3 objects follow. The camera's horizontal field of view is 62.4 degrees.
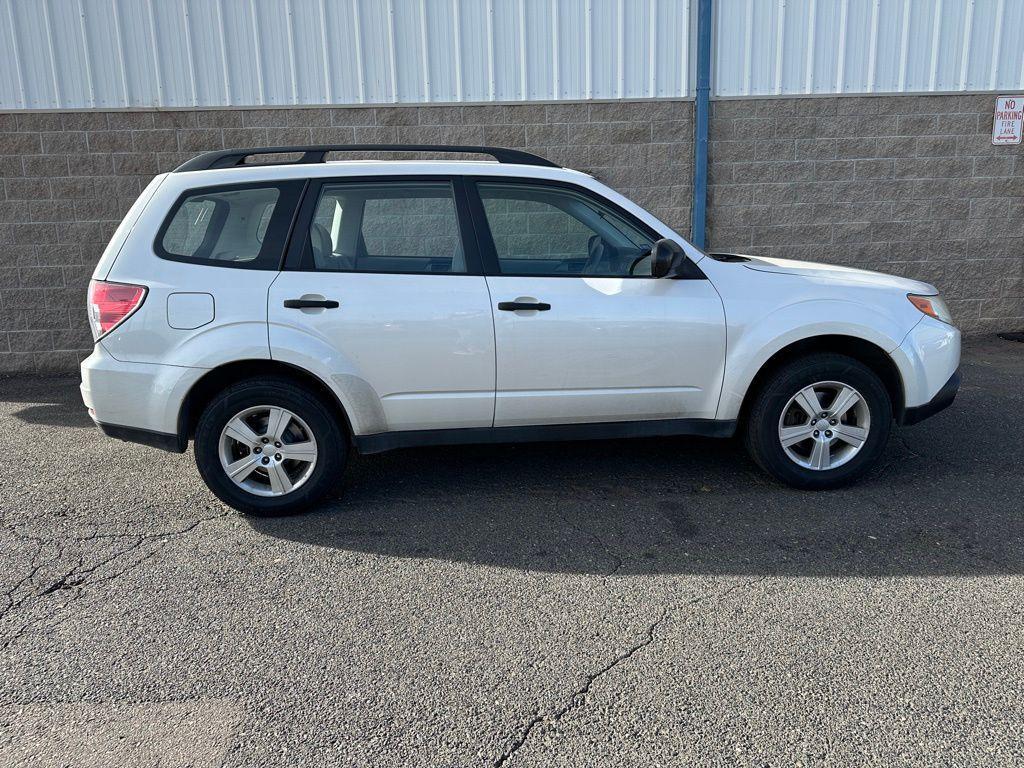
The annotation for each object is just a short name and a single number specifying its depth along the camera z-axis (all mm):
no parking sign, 8469
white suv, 4324
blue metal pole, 8016
